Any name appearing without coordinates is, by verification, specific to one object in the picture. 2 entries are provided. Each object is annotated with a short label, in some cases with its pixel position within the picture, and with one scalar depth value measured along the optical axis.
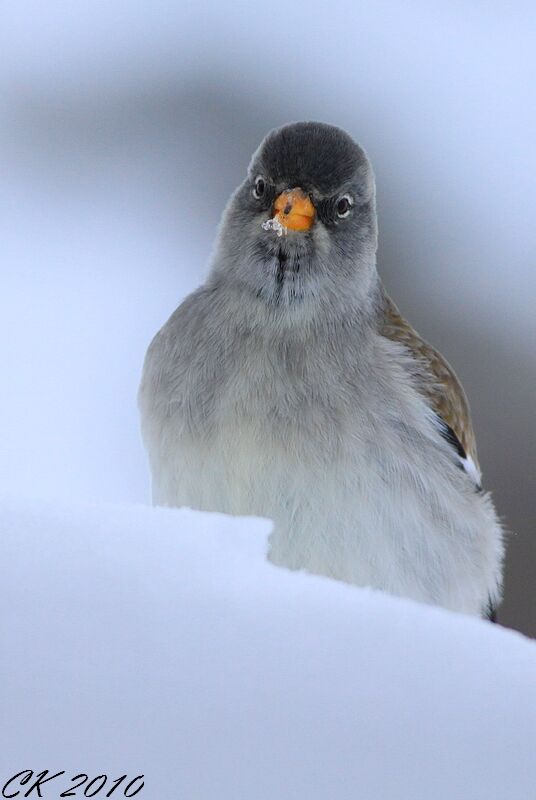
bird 4.43
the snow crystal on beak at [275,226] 4.69
